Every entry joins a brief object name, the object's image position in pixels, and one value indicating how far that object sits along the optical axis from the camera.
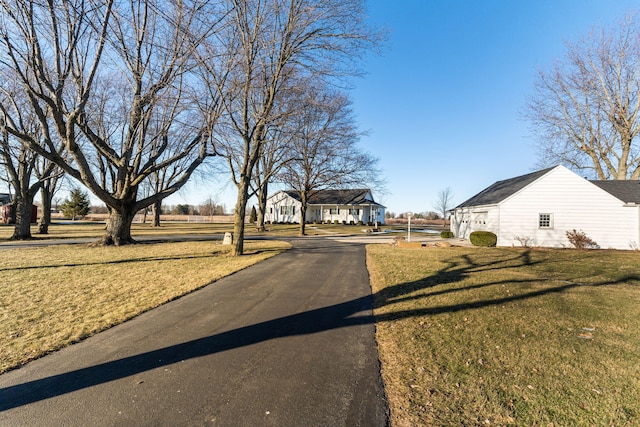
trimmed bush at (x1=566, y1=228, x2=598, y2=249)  16.86
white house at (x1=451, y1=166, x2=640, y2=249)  17.06
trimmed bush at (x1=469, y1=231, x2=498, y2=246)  17.61
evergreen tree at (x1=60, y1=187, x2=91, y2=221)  46.84
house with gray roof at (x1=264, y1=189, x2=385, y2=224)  44.31
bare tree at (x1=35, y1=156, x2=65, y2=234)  20.87
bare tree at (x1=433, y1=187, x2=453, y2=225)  55.74
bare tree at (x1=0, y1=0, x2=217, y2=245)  8.13
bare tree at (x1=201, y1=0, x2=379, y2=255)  11.34
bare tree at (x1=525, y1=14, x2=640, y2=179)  21.89
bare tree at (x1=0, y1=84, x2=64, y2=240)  18.16
